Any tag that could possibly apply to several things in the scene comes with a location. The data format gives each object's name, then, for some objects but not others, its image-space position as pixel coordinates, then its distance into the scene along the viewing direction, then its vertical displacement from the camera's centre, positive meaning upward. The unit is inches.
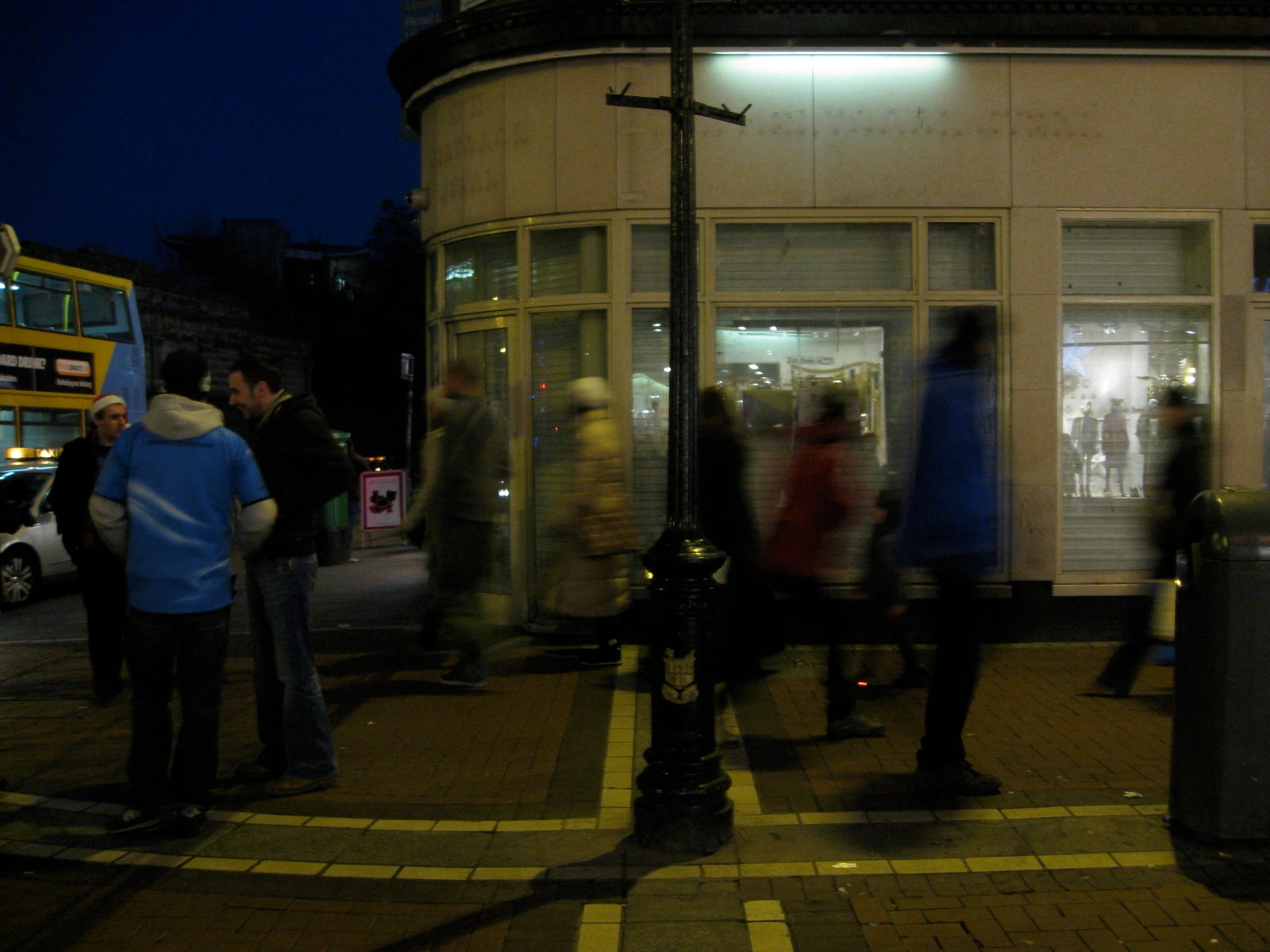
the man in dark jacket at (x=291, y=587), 201.9 -26.1
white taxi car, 483.8 -42.6
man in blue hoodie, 185.0 -20.3
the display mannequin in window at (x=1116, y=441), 342.6 +0.3
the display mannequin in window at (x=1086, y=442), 341.1 +0.1
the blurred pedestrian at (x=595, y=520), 270.2 -18.7
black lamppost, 175.8 -37.0
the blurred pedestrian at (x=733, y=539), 235.6 -21.2
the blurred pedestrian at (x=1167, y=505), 257.6 -15.3
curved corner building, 330.3 +67.0
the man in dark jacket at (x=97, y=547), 279.7 -25.1
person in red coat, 228.1 -15.2
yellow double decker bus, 611.2 +61.1
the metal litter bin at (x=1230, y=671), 164.2 -35.4
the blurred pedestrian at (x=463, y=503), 275.9 -14.1
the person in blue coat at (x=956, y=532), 196.4 -16.1
